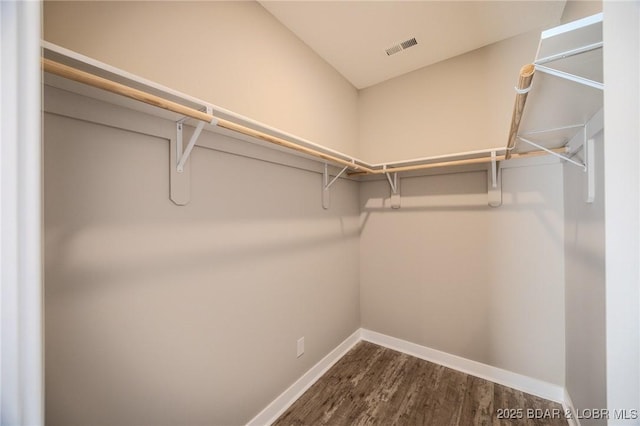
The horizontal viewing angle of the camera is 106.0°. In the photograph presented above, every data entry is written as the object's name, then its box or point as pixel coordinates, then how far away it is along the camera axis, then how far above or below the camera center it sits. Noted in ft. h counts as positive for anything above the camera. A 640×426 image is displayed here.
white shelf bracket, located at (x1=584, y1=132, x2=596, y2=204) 3.51 +0.59
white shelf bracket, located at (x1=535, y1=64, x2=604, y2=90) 2.24 +1.31
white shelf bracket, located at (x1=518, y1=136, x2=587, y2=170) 4.04 +1.17
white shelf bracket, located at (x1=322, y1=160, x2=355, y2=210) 6.04 +0.63
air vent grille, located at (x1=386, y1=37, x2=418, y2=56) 5.61 +3.97
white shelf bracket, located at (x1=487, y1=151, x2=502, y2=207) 5.54 +0.53
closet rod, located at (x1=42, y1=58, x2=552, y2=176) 1.93 +1.15
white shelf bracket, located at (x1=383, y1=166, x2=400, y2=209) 6.78 +0.62
